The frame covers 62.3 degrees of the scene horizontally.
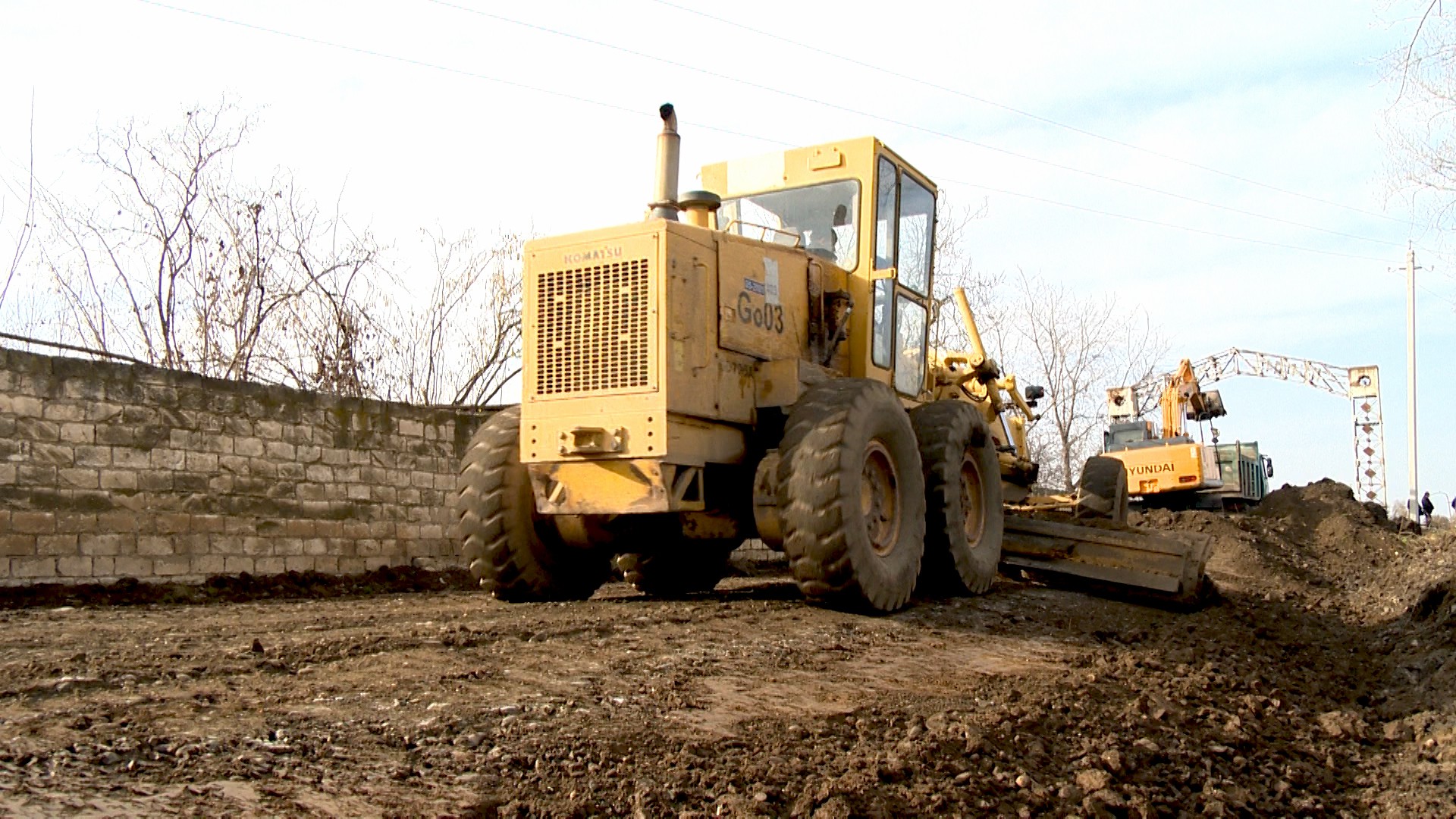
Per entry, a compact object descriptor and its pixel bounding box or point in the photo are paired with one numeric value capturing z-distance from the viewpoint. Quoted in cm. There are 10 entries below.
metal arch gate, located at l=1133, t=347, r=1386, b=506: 3806
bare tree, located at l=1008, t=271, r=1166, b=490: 3484
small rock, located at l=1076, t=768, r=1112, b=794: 427
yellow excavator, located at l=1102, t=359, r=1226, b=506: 2438
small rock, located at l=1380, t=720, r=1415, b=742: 587
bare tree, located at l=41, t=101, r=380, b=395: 1509
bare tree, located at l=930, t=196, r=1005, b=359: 2458
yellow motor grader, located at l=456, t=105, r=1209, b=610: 700
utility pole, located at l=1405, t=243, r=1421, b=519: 3593
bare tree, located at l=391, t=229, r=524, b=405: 1802
